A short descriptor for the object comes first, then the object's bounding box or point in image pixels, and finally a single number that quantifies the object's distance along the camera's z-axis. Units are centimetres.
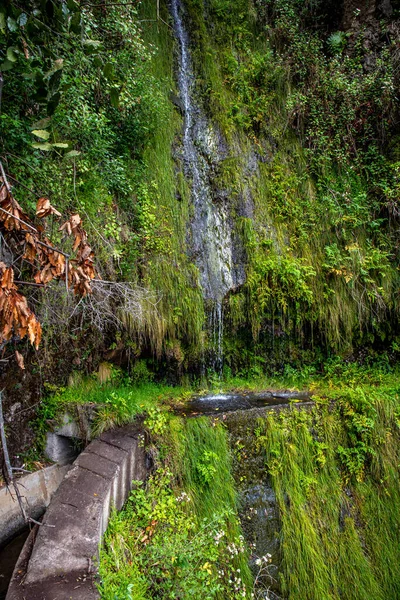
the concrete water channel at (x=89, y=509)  241
